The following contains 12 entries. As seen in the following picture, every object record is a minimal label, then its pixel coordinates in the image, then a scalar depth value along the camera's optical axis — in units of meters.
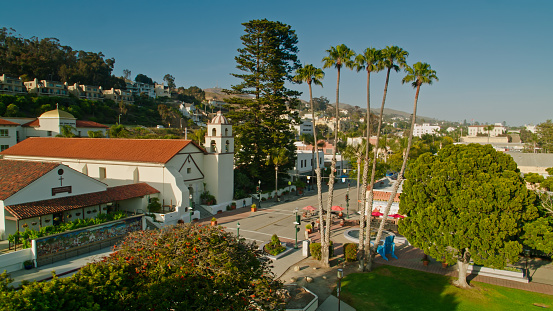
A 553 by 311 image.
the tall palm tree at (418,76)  17.53
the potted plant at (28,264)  17.66
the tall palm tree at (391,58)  17.96
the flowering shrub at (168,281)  7.28
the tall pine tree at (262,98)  41.34
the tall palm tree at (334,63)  18.95
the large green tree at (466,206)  15.56
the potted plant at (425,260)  20.14
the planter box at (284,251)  21.00
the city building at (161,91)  144.81
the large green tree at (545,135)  80.44
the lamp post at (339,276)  13.99
